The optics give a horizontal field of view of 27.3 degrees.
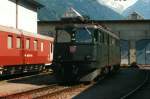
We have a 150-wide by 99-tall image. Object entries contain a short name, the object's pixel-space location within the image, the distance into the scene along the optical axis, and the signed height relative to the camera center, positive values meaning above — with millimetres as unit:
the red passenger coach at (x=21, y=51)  16044 -27
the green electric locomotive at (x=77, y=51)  14088 -16
